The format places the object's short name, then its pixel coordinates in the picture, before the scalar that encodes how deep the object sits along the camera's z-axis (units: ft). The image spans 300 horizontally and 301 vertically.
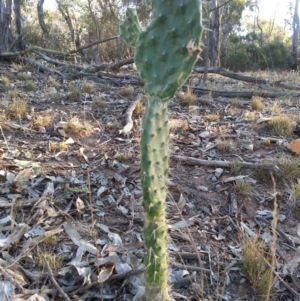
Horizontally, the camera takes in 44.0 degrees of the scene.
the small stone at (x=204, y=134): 12.50
